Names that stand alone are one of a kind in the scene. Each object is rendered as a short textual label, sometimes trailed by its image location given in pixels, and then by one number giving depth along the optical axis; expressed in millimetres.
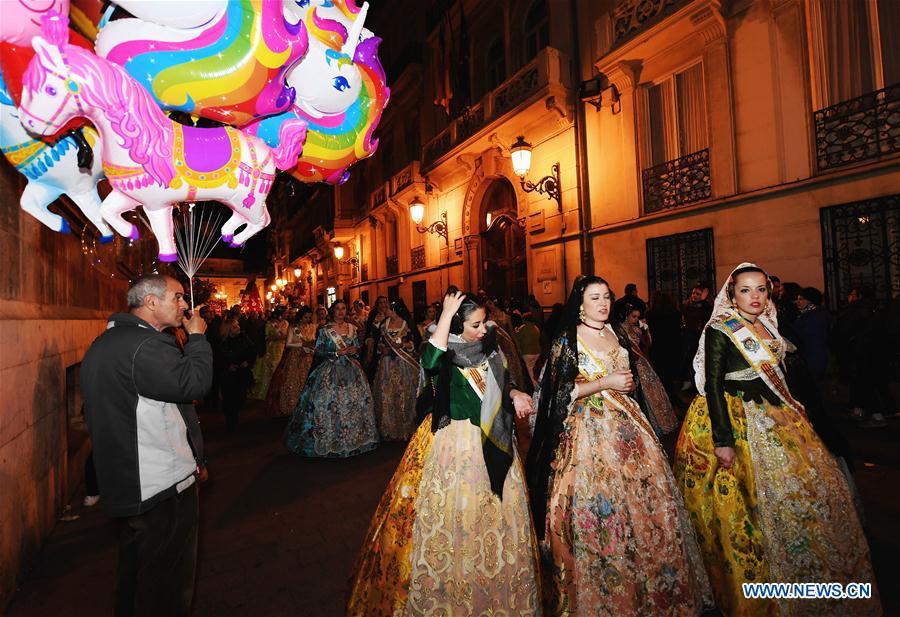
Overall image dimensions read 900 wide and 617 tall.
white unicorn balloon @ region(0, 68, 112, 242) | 2020
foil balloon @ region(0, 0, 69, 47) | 1649
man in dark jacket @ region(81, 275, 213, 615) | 2312
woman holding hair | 2496
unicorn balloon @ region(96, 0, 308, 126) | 2051
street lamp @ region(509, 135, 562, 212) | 10430
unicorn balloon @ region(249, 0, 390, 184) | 2582
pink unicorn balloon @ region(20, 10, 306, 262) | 1794
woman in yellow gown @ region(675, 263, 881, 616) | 2637
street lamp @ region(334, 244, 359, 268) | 23289
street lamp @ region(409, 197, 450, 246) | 15234
